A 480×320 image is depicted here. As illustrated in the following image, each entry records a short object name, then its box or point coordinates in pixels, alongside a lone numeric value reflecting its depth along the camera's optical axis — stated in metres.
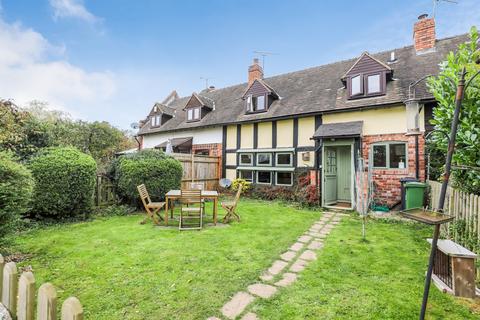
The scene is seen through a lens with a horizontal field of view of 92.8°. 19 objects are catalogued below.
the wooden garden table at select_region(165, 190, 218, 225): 6.67
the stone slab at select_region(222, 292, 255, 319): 2.72
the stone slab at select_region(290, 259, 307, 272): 4.02
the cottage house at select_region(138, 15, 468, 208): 9.15
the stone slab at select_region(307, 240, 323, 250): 5.17
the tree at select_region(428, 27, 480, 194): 3.62
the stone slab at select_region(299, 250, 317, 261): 4.53
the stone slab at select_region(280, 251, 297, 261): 4.49
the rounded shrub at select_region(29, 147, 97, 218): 6.50
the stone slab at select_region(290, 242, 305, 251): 5.02
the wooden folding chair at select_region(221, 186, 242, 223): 7.03
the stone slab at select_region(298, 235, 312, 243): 5.61
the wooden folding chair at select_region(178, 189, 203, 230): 6.50
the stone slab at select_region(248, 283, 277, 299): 3.17
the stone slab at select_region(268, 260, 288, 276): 3.88
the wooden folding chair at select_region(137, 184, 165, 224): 6.80
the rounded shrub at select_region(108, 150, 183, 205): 8.48
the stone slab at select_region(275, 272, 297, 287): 3.48
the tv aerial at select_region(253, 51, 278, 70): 15.50
